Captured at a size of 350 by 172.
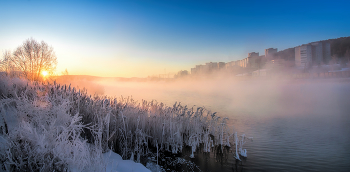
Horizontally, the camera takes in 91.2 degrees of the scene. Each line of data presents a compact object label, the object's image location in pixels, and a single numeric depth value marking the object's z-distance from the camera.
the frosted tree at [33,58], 27.94
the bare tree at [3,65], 18.66
